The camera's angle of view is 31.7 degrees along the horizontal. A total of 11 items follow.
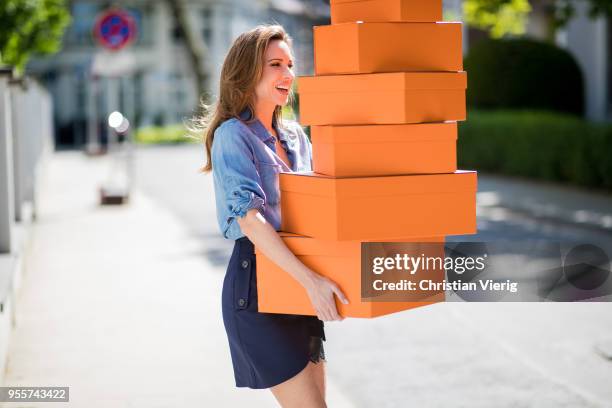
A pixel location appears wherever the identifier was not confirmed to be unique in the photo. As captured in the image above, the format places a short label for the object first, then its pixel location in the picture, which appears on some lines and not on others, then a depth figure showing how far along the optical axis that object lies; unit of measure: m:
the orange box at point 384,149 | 3.36
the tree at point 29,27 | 17.56
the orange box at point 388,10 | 3.37
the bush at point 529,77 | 26.19
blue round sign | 20.00
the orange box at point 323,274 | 3.29
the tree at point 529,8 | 17.45
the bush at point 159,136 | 50.31
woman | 3.48
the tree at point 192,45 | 46.88
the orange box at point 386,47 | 3.32
